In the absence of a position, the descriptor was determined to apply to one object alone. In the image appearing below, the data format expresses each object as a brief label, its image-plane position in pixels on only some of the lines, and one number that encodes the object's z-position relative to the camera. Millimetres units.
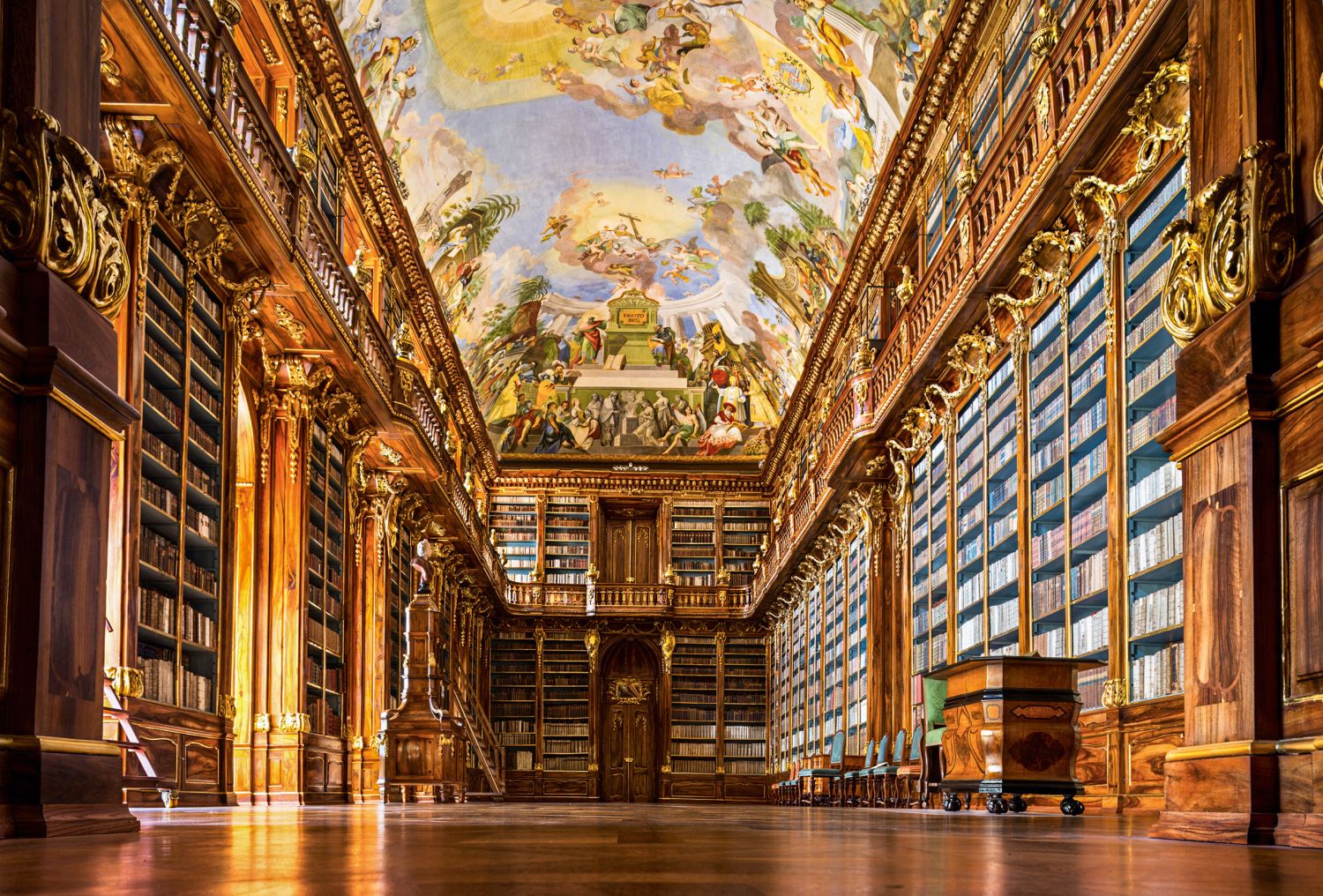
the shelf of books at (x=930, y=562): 14883
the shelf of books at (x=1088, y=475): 9672
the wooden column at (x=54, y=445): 3893
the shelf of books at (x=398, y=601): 19844
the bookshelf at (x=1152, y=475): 8367
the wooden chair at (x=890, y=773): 15070
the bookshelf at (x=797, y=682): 25219
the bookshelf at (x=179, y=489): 9820
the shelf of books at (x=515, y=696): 28953
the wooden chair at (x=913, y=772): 14117
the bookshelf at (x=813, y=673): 23266
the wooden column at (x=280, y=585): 12820
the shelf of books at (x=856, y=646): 19344
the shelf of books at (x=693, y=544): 29828
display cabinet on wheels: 8812
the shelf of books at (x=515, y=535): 29594
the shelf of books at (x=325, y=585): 14977
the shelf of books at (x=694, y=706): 29453
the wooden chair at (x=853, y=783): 17016
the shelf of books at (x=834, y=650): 21094
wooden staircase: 22241
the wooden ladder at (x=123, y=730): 8141
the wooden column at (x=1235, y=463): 4344
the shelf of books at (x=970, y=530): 13078
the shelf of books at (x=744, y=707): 29312
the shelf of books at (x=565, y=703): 29203
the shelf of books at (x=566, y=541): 29766
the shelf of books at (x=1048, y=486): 10555
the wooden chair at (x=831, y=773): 18438
